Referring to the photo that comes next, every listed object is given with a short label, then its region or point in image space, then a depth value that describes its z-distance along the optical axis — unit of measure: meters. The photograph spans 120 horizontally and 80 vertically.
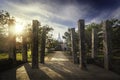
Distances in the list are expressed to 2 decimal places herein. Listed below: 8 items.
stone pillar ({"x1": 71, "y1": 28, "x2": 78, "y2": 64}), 7.10
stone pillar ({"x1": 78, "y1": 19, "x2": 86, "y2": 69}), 5.36
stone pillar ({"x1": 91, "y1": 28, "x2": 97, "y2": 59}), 7.76
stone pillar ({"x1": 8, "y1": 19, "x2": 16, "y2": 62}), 6.15
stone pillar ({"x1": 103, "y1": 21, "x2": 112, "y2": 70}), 5.08
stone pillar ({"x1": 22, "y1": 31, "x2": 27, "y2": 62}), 7.54
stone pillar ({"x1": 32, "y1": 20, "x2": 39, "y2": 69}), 5.46
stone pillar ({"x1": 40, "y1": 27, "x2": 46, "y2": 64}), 7.24
